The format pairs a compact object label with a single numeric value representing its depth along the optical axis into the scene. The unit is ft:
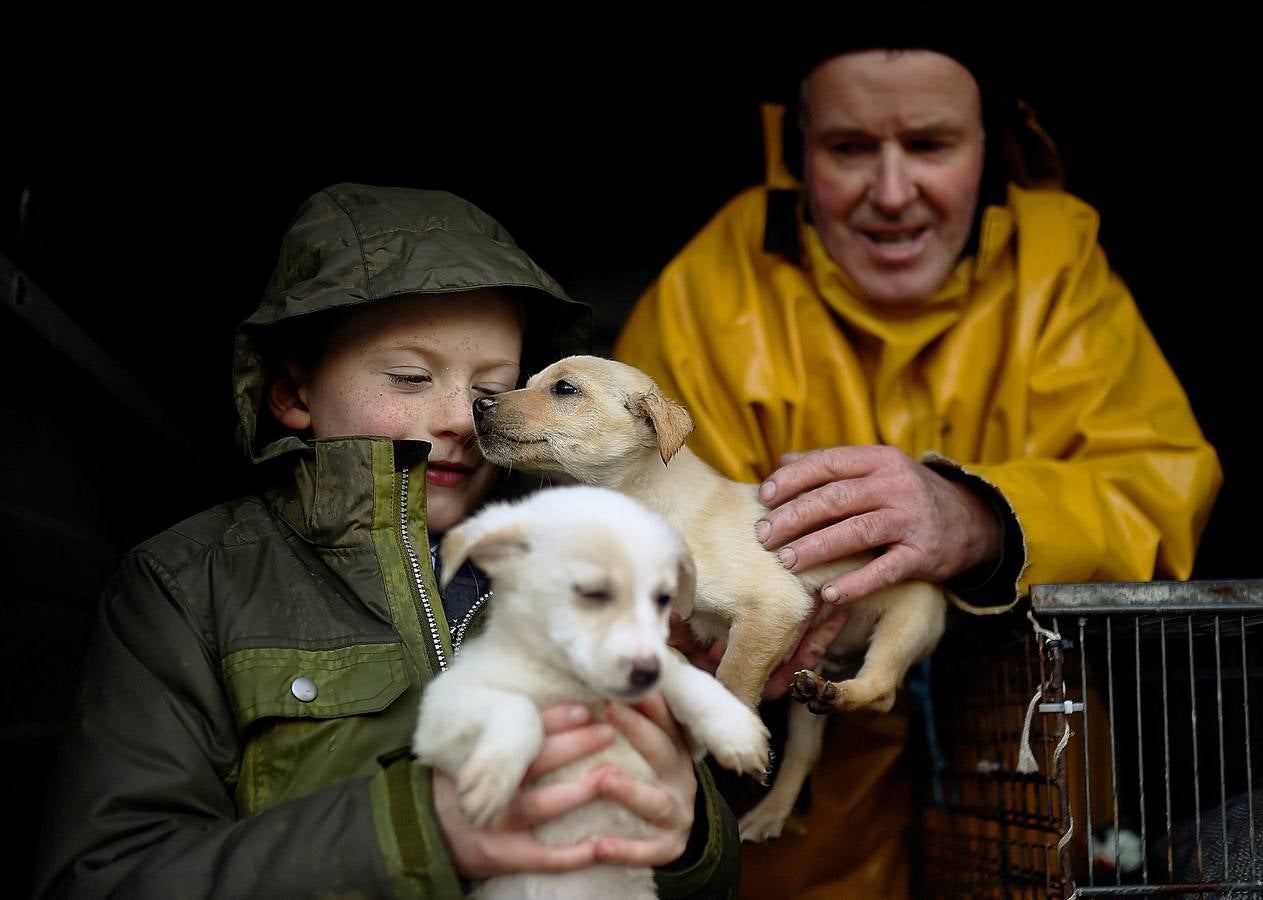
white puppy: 5.48
